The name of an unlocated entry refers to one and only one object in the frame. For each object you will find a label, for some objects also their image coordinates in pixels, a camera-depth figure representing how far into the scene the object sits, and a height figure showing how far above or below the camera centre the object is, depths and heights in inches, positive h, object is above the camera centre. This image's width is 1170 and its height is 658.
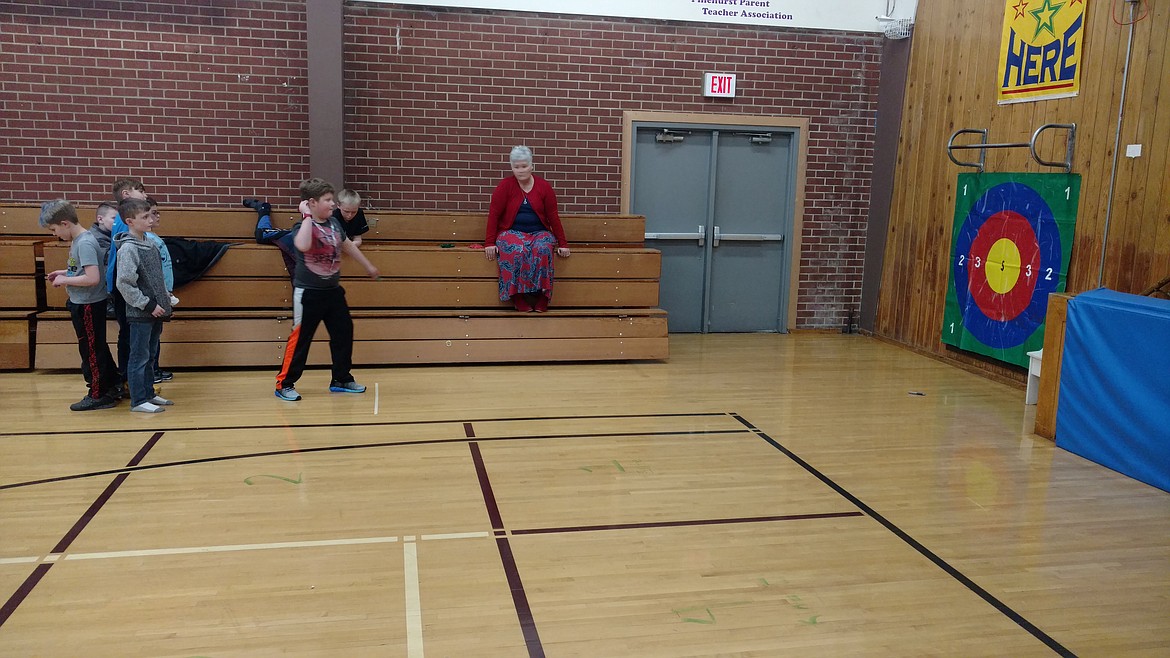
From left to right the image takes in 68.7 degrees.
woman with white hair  263.6 -8.7
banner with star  238.1 +51.2
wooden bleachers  250.8 -30.7
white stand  223.6 -38.9
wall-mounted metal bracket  233.1 +23.7
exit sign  320.2 +48.5
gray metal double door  328.5 -1.4
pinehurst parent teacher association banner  305.3 +74.1
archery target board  243.4 -9.4
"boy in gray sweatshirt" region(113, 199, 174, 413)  195.3 -23.6
